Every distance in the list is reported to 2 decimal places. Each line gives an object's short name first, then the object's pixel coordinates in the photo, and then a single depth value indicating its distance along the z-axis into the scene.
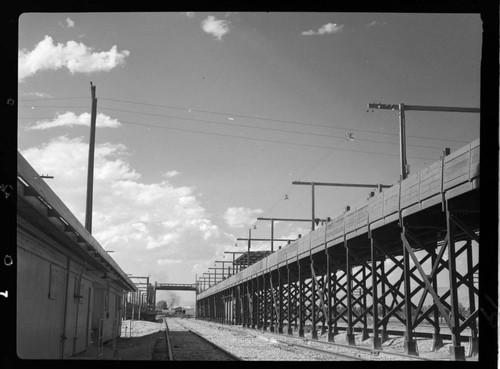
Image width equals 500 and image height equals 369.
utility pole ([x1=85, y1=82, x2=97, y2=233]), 21.98
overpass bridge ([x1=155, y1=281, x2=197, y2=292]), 124.31
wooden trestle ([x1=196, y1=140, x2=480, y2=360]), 14.45
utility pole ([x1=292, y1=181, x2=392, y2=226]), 35.38
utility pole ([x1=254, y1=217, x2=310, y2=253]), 46.10
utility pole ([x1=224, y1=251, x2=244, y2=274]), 70.38
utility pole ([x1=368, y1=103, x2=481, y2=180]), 19.78
